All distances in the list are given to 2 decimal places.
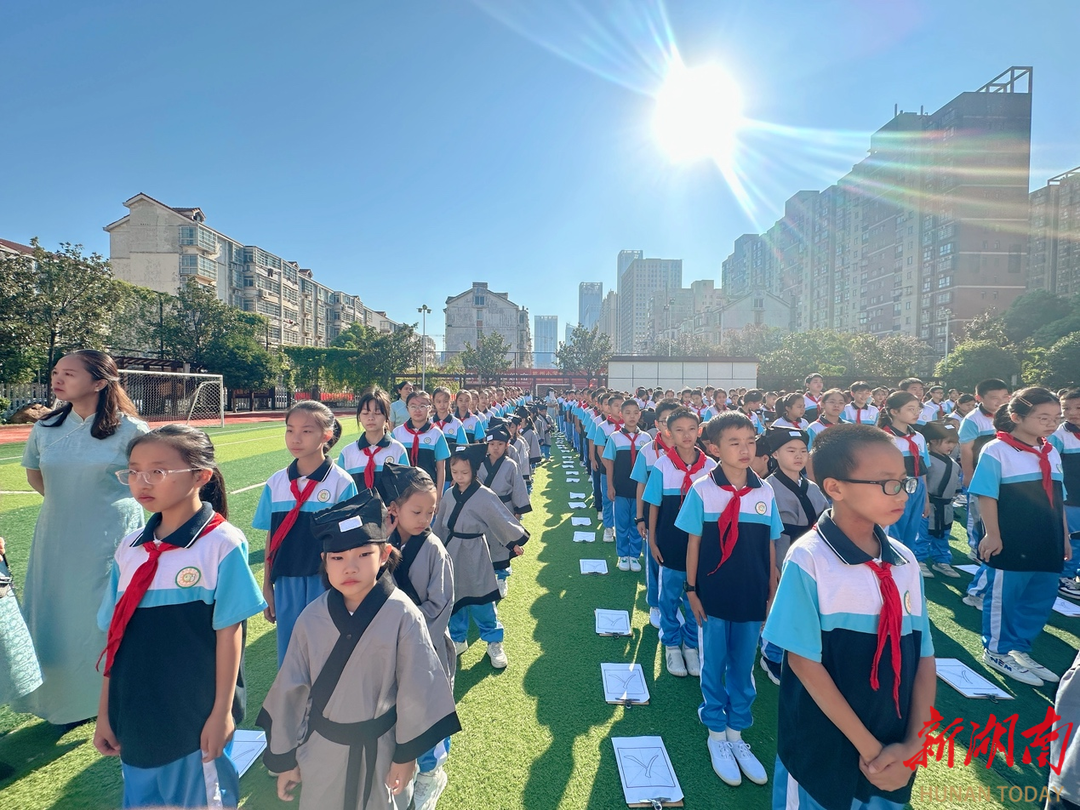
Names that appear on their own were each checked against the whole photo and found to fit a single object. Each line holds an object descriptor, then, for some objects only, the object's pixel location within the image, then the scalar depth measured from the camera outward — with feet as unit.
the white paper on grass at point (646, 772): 8.52
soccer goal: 78.59
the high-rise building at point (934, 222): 170.91
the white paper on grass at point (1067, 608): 15.03
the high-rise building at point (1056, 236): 178.70
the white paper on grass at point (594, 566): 19.34
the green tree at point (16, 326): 61.46
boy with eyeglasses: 5.73
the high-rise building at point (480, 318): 209.97
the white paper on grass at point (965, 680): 11.14
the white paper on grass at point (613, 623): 14.28
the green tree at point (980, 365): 91.97
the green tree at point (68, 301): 65.26
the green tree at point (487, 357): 138.00
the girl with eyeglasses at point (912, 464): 16.62
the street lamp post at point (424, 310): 127.03
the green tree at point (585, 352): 157.99
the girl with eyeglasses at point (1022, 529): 11.60
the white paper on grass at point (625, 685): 11.25
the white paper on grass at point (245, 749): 9.27
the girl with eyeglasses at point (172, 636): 6.21
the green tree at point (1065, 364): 82.99
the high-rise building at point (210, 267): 139.74
